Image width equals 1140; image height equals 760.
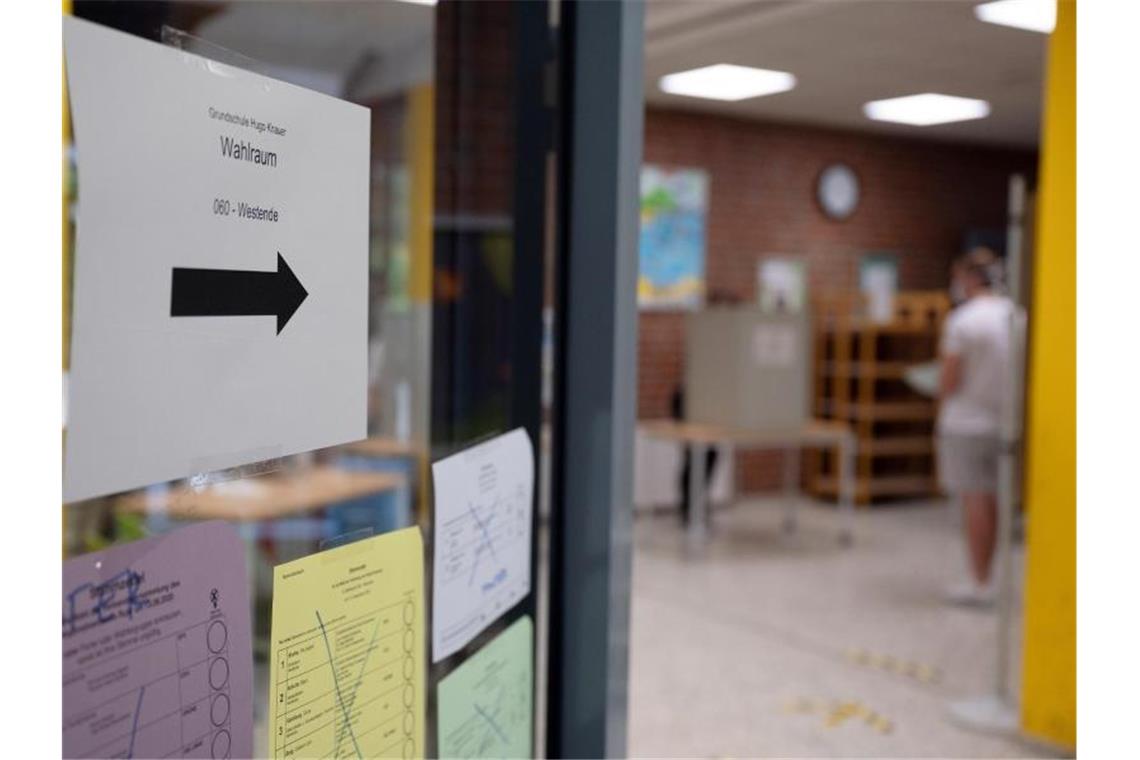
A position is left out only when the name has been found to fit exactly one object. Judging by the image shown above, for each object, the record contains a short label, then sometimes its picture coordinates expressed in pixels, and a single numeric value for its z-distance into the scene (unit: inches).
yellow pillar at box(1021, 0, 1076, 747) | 127.0
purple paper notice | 25.1
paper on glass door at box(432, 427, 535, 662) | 44.0
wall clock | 350.0
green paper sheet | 46.3
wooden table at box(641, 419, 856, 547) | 249.3
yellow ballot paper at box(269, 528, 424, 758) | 32.8
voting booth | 252.8
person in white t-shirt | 199.5
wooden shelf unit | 334.3
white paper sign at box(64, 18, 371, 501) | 24.3
